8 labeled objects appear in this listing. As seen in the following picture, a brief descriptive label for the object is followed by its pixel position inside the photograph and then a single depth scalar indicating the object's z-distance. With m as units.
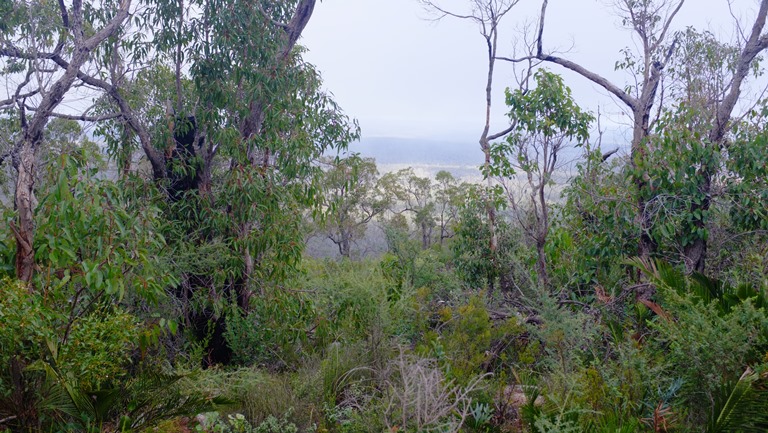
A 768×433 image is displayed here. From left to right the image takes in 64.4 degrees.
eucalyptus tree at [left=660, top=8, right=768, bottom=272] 6.62
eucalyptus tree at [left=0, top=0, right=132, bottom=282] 4.68
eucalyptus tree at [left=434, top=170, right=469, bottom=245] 24.15
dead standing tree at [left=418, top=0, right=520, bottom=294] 9.66
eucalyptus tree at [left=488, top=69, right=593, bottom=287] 8.88
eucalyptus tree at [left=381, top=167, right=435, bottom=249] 24.70
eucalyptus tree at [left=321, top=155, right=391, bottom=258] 23.69
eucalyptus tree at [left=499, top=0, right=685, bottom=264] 7.12
